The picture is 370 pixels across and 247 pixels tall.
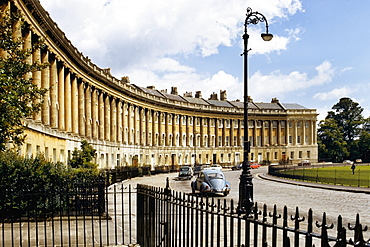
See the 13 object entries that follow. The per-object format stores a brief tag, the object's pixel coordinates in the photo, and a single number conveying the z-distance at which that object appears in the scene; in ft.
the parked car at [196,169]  238.39
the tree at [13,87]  47.73
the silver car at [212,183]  98.43
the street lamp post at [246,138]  66.92
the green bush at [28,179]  52.40
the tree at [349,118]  442.09
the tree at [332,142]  413.59
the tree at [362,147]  418.31
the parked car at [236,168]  301.84
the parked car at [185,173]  187.62
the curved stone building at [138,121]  139.95
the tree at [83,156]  138.39
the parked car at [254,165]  327.26
